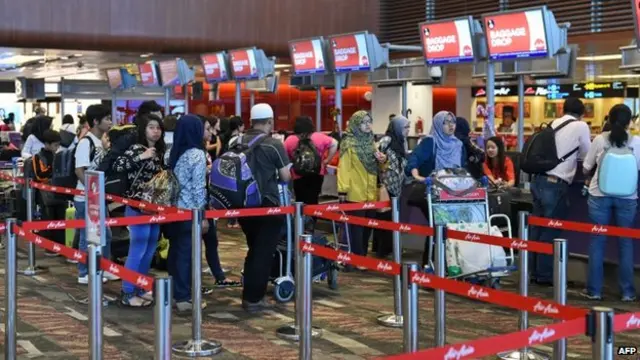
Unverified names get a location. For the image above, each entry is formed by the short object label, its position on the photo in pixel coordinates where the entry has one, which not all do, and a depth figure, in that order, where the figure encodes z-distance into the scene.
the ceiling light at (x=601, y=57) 16.72
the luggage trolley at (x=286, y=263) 6.73
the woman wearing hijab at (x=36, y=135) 9.68
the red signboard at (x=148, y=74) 18.39
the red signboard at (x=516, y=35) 9.57
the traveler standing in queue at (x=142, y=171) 6.41
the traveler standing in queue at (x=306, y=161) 8.69
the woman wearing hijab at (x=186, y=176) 6.22
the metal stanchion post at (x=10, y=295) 4.87
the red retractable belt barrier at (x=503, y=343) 2.70
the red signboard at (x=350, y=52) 12.74
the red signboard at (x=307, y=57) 13.69
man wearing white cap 6.28
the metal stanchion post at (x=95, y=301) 4.19
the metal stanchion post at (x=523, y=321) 5.10
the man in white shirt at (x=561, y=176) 7.34
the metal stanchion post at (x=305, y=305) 4.82
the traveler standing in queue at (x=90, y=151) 7.14
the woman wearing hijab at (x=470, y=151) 7.95
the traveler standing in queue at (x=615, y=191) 6.77
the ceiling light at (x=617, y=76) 20.88
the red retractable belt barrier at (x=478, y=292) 3.28
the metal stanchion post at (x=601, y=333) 2.84
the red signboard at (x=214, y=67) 16.02
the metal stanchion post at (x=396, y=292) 6.05
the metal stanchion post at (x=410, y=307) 3.94
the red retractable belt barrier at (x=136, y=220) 5.69
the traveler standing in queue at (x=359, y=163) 7.98
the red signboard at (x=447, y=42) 10.78
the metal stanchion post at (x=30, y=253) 8.12
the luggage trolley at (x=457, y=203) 7.00
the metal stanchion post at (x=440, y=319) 4.49
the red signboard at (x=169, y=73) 17.53
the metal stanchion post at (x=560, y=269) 4.33
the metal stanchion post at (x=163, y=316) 3.60
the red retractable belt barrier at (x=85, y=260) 3.90
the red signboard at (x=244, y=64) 15.20
